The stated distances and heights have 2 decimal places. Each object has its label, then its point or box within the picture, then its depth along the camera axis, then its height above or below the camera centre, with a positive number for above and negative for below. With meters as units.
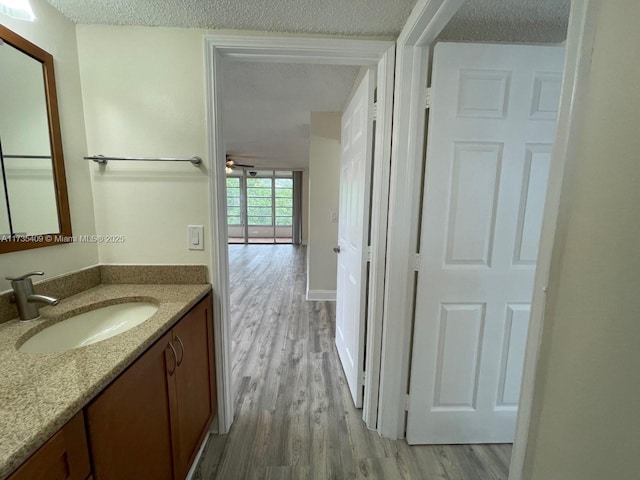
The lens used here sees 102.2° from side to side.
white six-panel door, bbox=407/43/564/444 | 1.16 -0.08
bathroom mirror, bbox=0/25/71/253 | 0.96 +0.20
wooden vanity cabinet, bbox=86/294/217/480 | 0.68 -0.68
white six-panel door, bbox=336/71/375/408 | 1.46 -0.12
